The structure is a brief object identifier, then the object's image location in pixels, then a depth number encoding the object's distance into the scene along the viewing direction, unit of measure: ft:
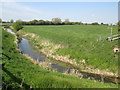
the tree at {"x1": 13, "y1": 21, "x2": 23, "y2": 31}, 159.76
